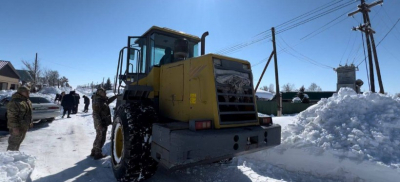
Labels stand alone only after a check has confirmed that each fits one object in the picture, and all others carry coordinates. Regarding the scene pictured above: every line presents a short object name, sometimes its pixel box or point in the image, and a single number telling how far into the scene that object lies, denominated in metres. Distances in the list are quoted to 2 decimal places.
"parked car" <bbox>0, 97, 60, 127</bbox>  7.96
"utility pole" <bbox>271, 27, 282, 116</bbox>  17.19
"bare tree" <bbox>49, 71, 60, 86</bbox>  69.03
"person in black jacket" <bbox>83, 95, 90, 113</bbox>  16.22
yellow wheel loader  2.65
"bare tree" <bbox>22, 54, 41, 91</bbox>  39.29
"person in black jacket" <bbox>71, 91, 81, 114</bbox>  14.72
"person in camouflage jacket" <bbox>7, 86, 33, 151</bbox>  4.18
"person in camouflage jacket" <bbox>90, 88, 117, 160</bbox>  4.87
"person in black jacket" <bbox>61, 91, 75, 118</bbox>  12.15
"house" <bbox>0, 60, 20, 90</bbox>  30.09
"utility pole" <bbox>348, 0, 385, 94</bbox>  14.51
